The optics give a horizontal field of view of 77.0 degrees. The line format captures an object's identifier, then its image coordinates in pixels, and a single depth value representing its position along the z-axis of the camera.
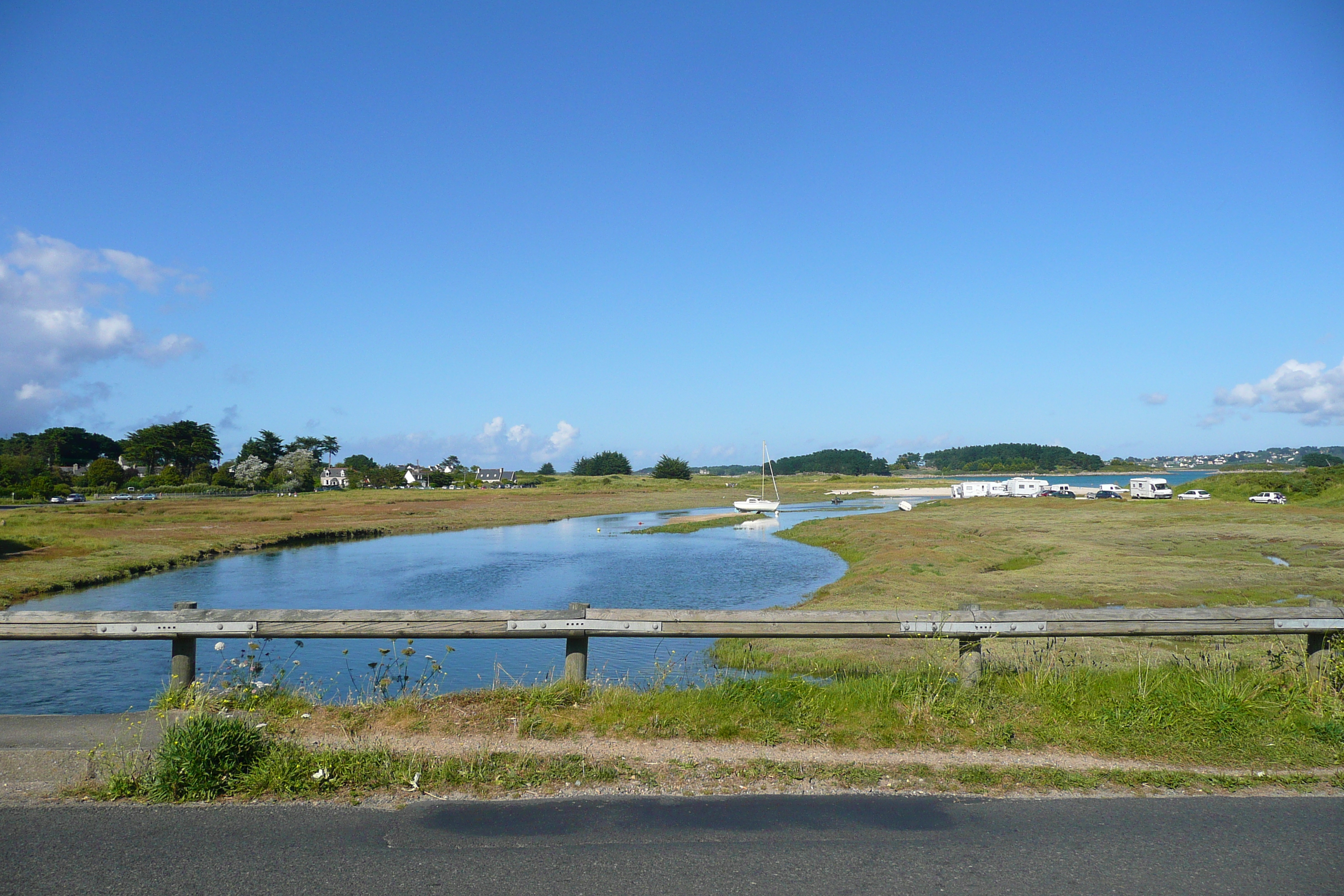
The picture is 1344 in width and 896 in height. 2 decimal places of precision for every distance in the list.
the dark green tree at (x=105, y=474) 105.12
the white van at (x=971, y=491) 110.44
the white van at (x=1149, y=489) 90.44
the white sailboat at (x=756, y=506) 83.38
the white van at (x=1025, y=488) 102.88
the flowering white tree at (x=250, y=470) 120.55
